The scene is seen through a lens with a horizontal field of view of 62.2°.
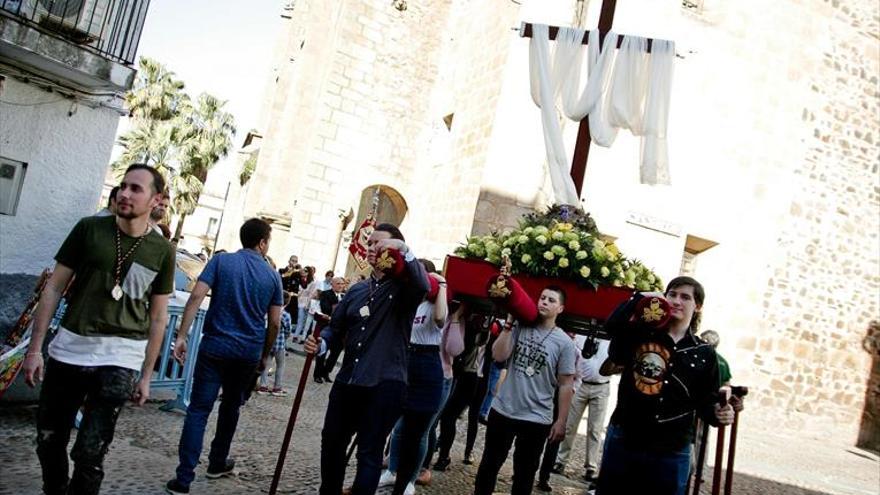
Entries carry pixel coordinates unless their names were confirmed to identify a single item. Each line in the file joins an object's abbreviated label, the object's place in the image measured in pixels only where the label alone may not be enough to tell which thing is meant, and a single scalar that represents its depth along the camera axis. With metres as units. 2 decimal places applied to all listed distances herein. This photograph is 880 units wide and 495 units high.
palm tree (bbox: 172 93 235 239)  31.84
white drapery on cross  6.74
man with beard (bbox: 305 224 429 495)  3.97
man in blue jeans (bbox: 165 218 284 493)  4.43
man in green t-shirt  3.23
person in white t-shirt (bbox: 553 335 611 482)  7.39
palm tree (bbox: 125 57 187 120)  31.80
